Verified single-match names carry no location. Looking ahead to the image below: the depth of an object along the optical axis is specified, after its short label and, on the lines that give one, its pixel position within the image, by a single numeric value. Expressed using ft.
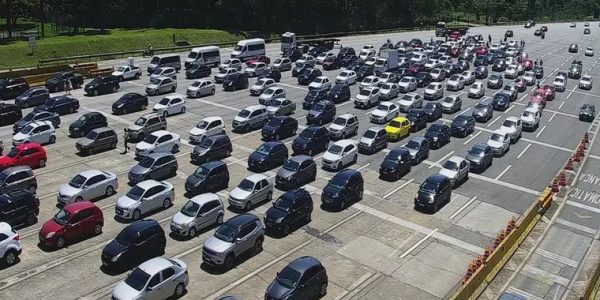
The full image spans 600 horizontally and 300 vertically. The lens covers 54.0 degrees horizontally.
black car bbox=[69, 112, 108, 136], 153.58
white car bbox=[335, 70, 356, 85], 223.47
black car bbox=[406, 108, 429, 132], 169.68
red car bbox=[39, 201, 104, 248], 95.04
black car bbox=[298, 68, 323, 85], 225.43
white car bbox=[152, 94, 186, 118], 172.14
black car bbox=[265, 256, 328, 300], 78.59
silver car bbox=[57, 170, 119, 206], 110.93
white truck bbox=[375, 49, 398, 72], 252.01
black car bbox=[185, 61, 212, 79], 228.84
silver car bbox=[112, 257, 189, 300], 77.87
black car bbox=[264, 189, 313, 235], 102.58
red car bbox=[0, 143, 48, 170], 126.41
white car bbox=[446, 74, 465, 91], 226.38
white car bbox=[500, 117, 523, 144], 165.37
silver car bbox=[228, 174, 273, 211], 111.96
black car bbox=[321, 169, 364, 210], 114.21
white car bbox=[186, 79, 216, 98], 196.90
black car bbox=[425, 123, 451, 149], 155.94
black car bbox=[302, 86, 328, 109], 187.52
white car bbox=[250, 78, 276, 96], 202.59
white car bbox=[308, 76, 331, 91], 209.26
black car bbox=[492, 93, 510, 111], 201.77
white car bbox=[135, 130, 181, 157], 137.90
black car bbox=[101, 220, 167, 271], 88.58
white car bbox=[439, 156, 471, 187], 129.59
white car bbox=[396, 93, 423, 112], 189.16
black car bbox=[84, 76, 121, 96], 196.24
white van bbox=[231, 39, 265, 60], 270.26
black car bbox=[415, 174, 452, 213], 115.03
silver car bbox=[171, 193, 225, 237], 100.53
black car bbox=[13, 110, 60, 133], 151.96
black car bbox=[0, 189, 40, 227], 100.48
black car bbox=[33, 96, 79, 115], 170.24
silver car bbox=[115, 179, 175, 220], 106.22
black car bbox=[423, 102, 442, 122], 179.62
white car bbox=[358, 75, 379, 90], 211.00
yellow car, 159.94
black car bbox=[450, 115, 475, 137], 167.63
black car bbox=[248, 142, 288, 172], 132.87
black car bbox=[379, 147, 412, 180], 131.34
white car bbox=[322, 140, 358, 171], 135.54
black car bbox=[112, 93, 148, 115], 175.32
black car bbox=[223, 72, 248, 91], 208.95
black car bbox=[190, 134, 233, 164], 136.15
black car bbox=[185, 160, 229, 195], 117.80
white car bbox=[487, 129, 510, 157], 152.87
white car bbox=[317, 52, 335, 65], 268.45
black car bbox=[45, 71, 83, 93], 197.06
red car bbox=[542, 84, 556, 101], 222.07
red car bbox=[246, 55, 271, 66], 250.18
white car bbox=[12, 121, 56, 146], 141.18
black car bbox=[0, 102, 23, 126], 161.17
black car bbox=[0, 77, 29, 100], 186.59
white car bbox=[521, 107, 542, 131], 179.42
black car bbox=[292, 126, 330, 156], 143.74
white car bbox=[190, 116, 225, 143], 149.82
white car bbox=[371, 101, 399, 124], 174.29
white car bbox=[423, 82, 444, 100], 208.23
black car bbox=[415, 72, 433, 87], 231.30
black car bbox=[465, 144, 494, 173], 139.74
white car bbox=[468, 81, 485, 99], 216.82
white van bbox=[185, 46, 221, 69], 248.93
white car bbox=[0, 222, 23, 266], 88.89
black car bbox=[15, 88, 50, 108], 177.88
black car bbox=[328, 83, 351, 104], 197.98
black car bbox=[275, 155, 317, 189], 123.24
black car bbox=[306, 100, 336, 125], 169.48
